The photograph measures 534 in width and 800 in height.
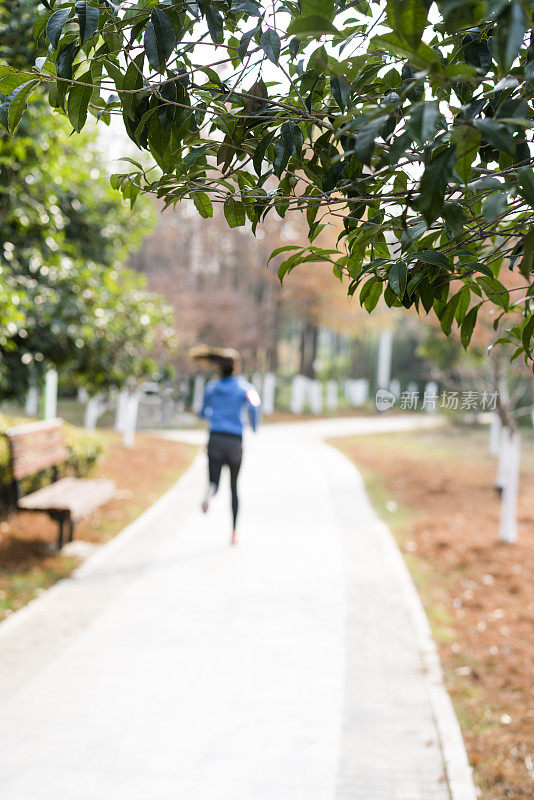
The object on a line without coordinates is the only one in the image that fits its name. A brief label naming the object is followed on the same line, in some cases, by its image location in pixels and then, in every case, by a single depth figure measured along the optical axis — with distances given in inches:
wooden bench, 268.7
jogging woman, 294.8
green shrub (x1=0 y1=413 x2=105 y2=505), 322.7
